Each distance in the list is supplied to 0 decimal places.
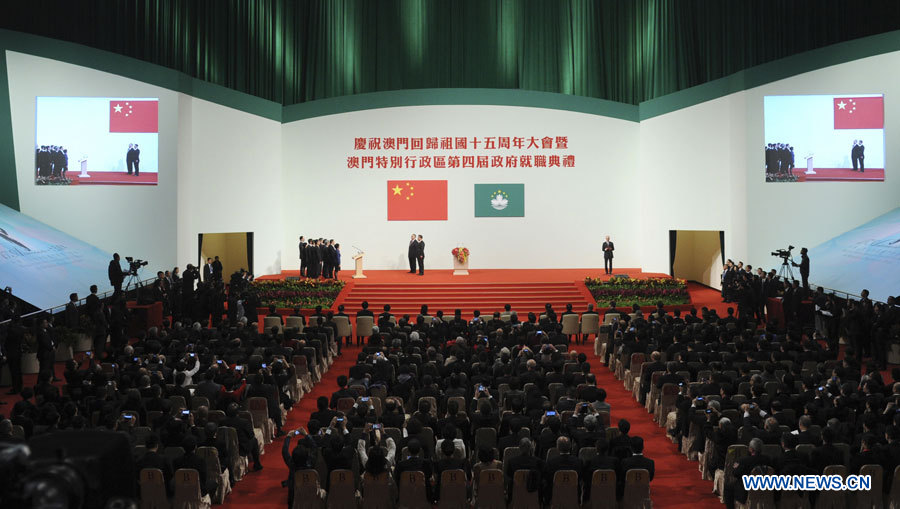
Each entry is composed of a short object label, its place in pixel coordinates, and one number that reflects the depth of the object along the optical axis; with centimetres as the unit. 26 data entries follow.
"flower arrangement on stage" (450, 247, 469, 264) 2183
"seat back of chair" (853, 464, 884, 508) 688
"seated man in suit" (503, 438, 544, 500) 697
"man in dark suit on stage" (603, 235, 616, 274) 2191
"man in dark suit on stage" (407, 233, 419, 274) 2209
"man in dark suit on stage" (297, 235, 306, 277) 2128
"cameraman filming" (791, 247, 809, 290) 1671
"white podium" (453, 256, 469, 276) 2203
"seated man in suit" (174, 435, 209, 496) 716
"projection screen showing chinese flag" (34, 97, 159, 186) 1752
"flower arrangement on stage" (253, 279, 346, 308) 1903
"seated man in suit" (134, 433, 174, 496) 698
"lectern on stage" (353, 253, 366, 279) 2178
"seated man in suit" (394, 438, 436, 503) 705
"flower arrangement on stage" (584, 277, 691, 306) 1905
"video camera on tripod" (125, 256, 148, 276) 1508
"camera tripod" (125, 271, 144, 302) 1674
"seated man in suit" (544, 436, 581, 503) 698
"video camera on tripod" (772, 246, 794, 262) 1711
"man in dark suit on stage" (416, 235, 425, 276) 2196
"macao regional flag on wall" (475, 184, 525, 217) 2389
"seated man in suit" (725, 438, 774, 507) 686
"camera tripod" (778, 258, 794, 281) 1828
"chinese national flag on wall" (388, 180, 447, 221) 2381
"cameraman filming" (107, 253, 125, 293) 1507
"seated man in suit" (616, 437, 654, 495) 707
